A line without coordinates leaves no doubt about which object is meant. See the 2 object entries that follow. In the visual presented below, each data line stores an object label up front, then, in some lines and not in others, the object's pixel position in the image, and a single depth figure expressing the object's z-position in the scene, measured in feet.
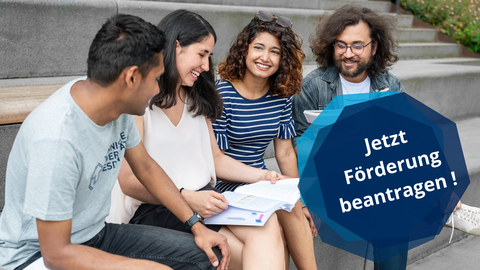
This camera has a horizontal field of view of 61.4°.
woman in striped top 6.60
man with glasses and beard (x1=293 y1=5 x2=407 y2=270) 7.81
